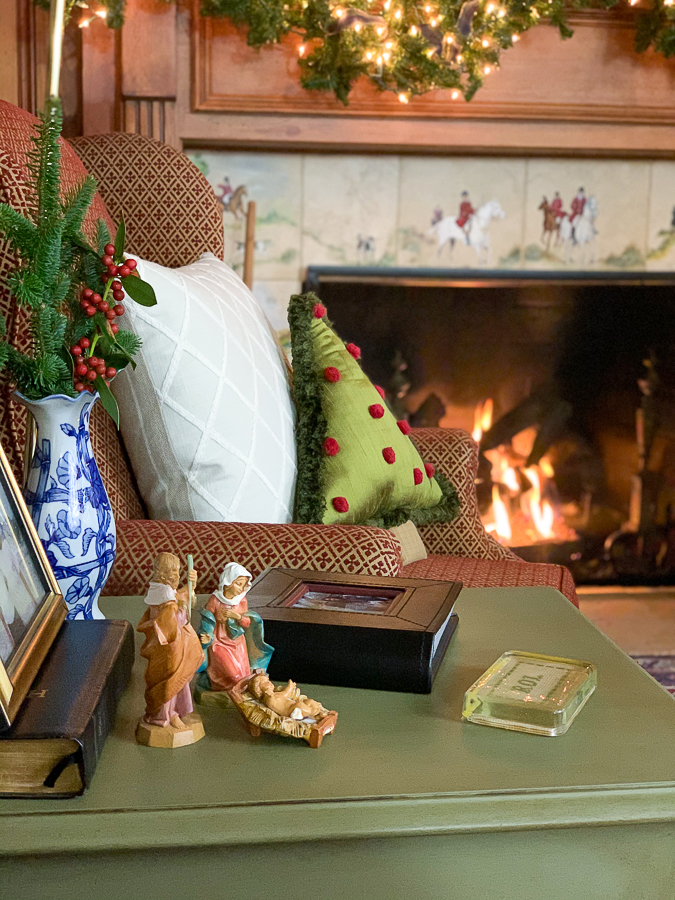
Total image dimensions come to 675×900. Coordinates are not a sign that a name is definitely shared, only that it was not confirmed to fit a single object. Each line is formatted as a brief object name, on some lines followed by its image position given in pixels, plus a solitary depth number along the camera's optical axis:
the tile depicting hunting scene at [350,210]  2.48
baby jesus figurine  0.69
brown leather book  0.60
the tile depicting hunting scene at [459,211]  2.51
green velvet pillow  1.38
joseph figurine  0.68
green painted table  0.59
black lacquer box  0.78
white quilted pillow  1.24
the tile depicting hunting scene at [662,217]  2.59
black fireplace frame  2.53
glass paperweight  0.71
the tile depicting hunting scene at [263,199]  2.43
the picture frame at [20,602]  0.66
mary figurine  0.74
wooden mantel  2.25
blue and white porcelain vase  0.88
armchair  1.06
